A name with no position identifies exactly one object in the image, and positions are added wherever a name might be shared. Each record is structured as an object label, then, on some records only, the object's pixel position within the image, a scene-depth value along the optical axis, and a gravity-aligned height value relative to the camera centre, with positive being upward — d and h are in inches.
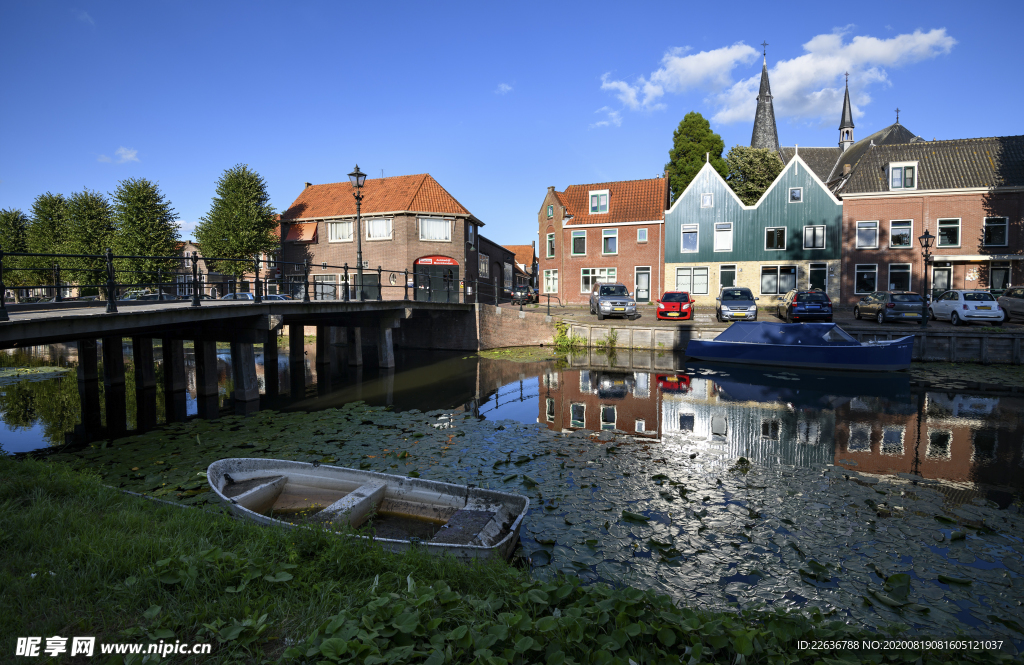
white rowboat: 220.2 -93.8
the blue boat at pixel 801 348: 785.6 -78.9
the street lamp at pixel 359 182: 802.8 +181.2
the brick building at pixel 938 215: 1279.5 +194.7
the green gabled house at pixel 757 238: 1405.0 +159.8
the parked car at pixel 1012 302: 986.1 -13.3
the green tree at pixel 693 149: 1875.0 +515.6
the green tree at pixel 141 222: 1381.6 +214.6
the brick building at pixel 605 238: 1557.6 +180.0
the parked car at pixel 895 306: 1007.0 -18.7
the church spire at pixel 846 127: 2432.3 +763.6
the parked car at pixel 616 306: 1143.0 -13.1
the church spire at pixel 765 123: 2188.7 +706.6
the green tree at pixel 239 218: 1496.1 +238.6
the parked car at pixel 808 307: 1010.7 -17.9
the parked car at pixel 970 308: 933.2 -22.1
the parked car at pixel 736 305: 1072.2 -13.9
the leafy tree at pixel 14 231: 1883.6 +266.9
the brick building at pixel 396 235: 1472.7 +188.8
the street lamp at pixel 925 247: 917.8 +82.9
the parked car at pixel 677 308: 1129.6 -18.7
